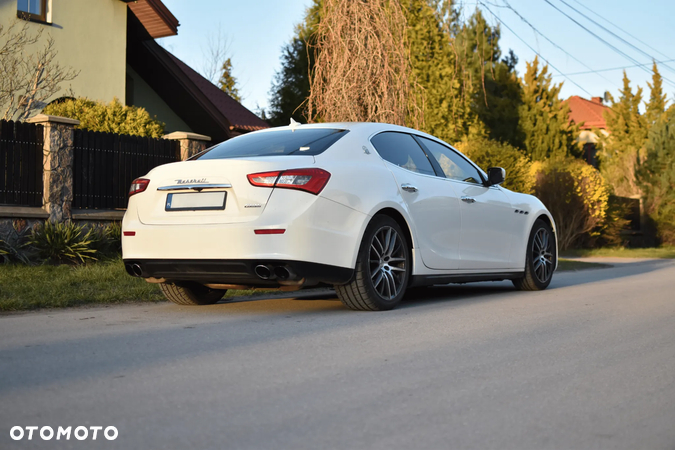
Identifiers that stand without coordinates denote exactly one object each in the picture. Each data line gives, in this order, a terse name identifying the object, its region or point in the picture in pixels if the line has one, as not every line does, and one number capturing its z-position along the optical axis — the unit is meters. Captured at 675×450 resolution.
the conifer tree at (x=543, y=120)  38.44
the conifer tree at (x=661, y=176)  25.00
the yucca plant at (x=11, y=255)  9.71
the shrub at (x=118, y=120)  13.66
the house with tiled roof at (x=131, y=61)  17.64
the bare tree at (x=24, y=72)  14.43
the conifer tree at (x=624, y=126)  44.12
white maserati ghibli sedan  5.90
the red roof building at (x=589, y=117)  55.50
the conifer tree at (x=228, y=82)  46.75
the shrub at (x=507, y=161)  18.09
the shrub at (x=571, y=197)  20.19
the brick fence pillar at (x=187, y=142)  12.70
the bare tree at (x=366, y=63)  12.88
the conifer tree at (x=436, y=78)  29.73
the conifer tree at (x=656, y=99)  43.75
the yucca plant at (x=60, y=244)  10.15
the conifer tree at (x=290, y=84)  37.72
